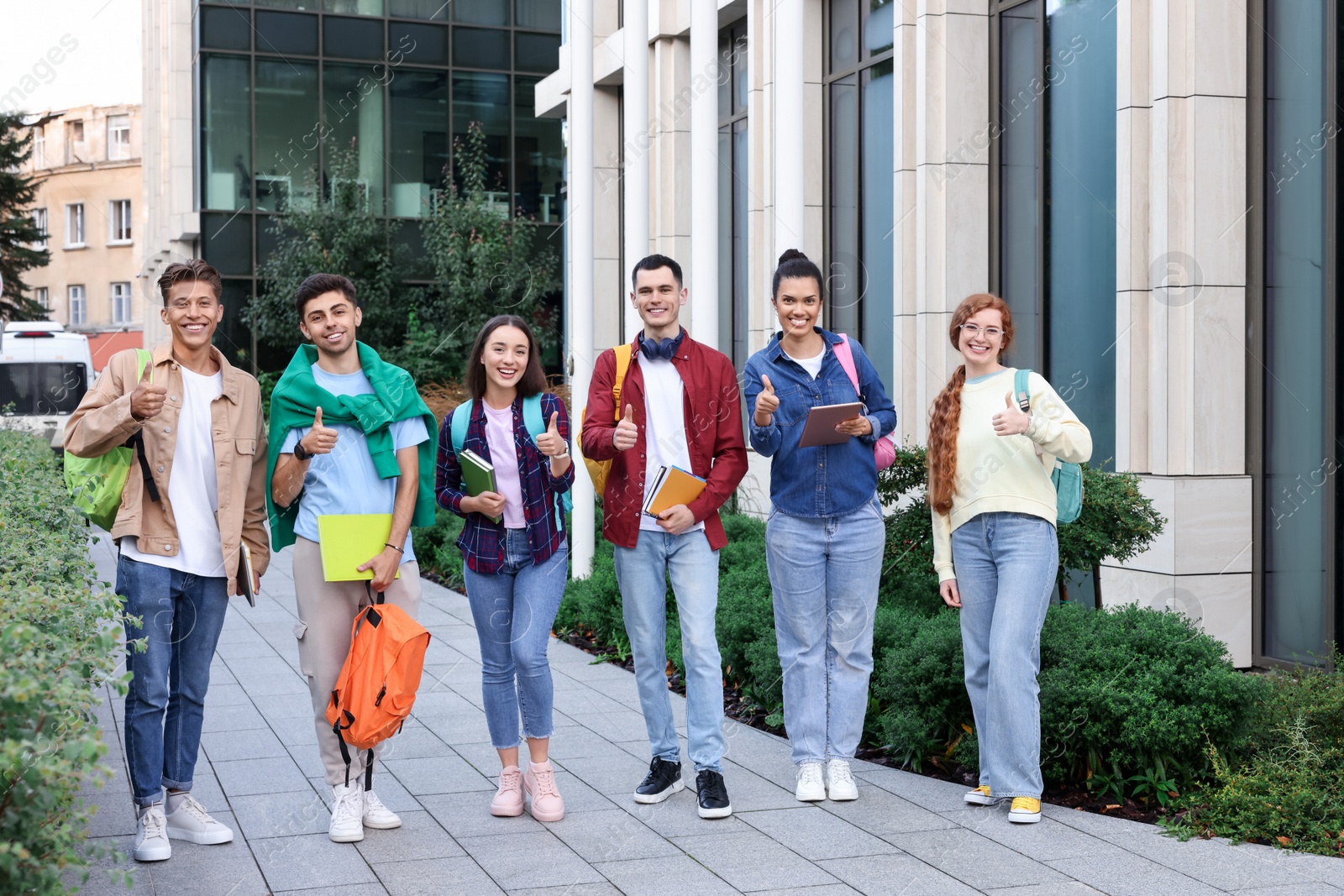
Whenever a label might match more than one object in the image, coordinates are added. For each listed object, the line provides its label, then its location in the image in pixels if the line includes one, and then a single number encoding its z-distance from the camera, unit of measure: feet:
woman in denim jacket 18.08
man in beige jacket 15.93
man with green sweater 16.70
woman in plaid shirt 17.40
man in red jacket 17.79
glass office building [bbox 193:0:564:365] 92.84
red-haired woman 17.34
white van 88.94
